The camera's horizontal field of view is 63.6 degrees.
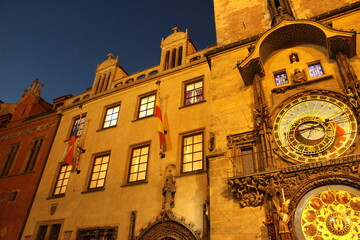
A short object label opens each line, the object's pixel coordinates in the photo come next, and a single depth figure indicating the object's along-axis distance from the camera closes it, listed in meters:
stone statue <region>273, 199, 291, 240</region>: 7.43
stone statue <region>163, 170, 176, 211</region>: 11.61
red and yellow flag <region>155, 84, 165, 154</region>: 12.98
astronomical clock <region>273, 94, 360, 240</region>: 7.32
